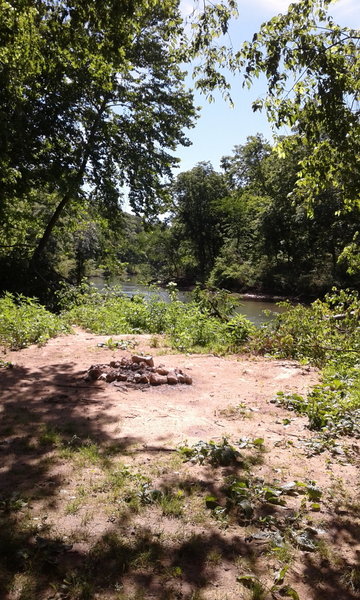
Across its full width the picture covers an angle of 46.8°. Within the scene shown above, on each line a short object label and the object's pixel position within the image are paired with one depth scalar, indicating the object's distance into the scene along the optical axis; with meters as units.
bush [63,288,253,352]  10.15
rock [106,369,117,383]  6.30
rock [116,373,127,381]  6.34
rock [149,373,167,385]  6.35
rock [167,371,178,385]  6.41
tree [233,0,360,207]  4.45
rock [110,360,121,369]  6.79
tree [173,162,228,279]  51.09
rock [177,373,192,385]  6.56
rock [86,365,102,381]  6.34
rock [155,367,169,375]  6.62
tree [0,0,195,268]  10.23
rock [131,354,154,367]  6.94
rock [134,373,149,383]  6.30
